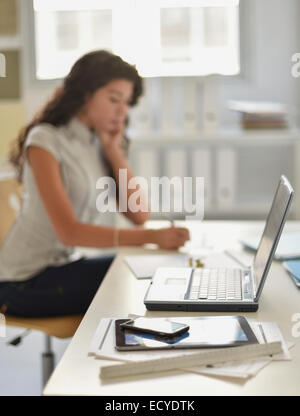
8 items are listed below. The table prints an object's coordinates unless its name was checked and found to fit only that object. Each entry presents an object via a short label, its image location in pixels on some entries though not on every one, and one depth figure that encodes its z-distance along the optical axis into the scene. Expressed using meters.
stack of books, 3.89
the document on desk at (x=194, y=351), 1.45
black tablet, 1.53
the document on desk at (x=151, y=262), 2.08
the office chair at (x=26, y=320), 2.31
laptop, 1.76
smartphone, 1.58
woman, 2.38
